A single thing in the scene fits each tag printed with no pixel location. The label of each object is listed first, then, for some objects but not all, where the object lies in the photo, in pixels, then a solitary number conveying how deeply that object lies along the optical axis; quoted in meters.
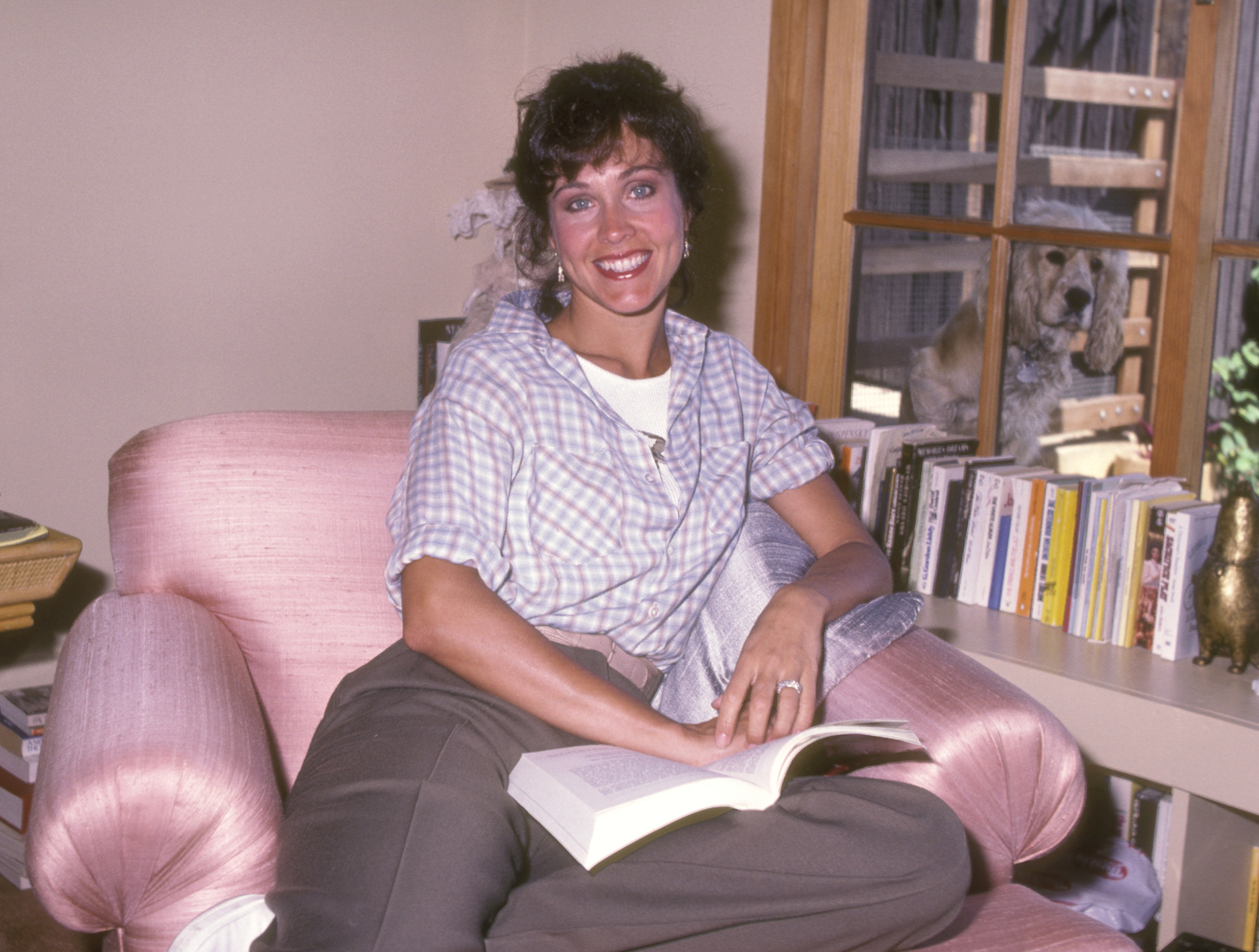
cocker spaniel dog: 1.93
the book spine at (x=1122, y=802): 1.87
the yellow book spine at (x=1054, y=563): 1.78
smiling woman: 0.95
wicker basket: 1.68
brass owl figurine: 1.57
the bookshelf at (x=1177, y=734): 1.49
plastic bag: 1.74
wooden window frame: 1.77
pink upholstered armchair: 1.02
